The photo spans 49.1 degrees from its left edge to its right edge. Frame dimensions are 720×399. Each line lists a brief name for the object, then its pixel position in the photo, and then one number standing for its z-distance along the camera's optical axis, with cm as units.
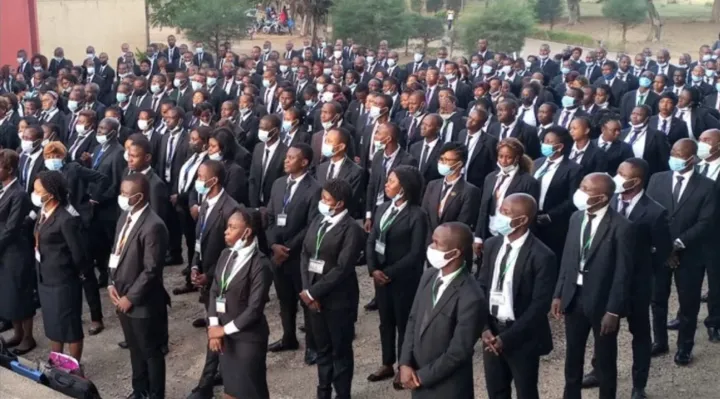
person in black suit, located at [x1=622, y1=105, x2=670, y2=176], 909
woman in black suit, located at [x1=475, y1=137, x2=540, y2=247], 692
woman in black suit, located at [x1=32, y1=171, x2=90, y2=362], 622
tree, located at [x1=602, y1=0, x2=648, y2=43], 3681
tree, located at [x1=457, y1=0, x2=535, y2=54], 2847
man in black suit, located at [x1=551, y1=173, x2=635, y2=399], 537
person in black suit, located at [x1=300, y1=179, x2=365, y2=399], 569
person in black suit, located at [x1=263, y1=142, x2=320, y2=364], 661
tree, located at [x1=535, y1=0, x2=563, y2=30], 4278
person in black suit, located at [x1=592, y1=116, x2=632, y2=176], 850
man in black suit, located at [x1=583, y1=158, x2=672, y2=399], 572
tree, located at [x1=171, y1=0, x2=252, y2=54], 2656
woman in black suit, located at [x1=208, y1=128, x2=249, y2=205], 756
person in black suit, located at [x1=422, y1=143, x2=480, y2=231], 673
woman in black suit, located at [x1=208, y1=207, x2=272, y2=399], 514
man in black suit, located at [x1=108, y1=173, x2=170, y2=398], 566
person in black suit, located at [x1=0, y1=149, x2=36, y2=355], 672
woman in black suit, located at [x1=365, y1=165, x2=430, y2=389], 598
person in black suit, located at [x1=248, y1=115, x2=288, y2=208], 801
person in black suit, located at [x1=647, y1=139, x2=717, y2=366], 644
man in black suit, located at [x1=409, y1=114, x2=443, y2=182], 811
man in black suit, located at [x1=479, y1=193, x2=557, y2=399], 495
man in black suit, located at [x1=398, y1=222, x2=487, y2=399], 441
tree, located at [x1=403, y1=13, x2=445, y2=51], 3191
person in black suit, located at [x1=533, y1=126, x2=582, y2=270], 748
